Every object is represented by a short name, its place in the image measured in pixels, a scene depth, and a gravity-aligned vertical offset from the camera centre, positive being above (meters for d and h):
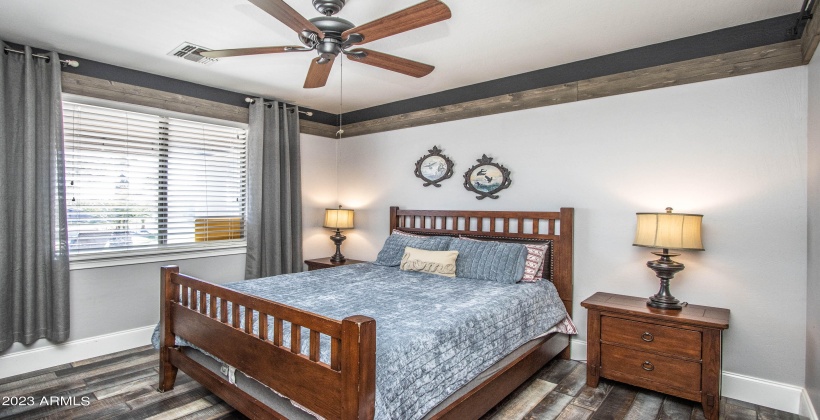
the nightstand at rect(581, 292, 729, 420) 2.38 -0.88
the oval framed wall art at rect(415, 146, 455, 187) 4.14 +0.42
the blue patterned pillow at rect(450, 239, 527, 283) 3.15 -0.44
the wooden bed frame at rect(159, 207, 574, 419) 1.49 -0.68
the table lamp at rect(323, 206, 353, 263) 4.62 -0.18
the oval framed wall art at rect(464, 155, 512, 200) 3.74 +0.28
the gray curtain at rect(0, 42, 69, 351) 2.89 -0.01
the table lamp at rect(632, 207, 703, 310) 2.52 -0.18
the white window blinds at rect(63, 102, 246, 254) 3.30 +0.22
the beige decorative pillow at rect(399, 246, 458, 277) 3.39 -0.47
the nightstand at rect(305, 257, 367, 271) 4.42 -0.64
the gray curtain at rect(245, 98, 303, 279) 4.19 +0.14
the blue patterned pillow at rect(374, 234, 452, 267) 3.71 -0.37
